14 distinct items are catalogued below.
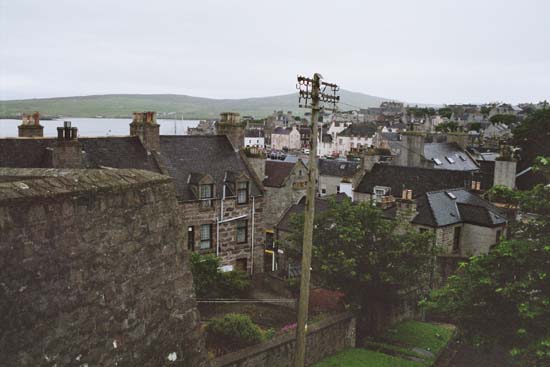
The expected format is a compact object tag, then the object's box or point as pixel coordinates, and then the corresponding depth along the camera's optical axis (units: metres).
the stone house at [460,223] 34.91
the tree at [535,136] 67.00
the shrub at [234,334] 21.14
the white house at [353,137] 151.25
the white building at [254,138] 175.62
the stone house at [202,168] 31.16
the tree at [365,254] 26.16
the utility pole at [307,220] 14.61
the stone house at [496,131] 146.75
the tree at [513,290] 17.83
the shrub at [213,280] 26.81
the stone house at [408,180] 46.84
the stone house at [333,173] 66.75
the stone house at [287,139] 172.38
